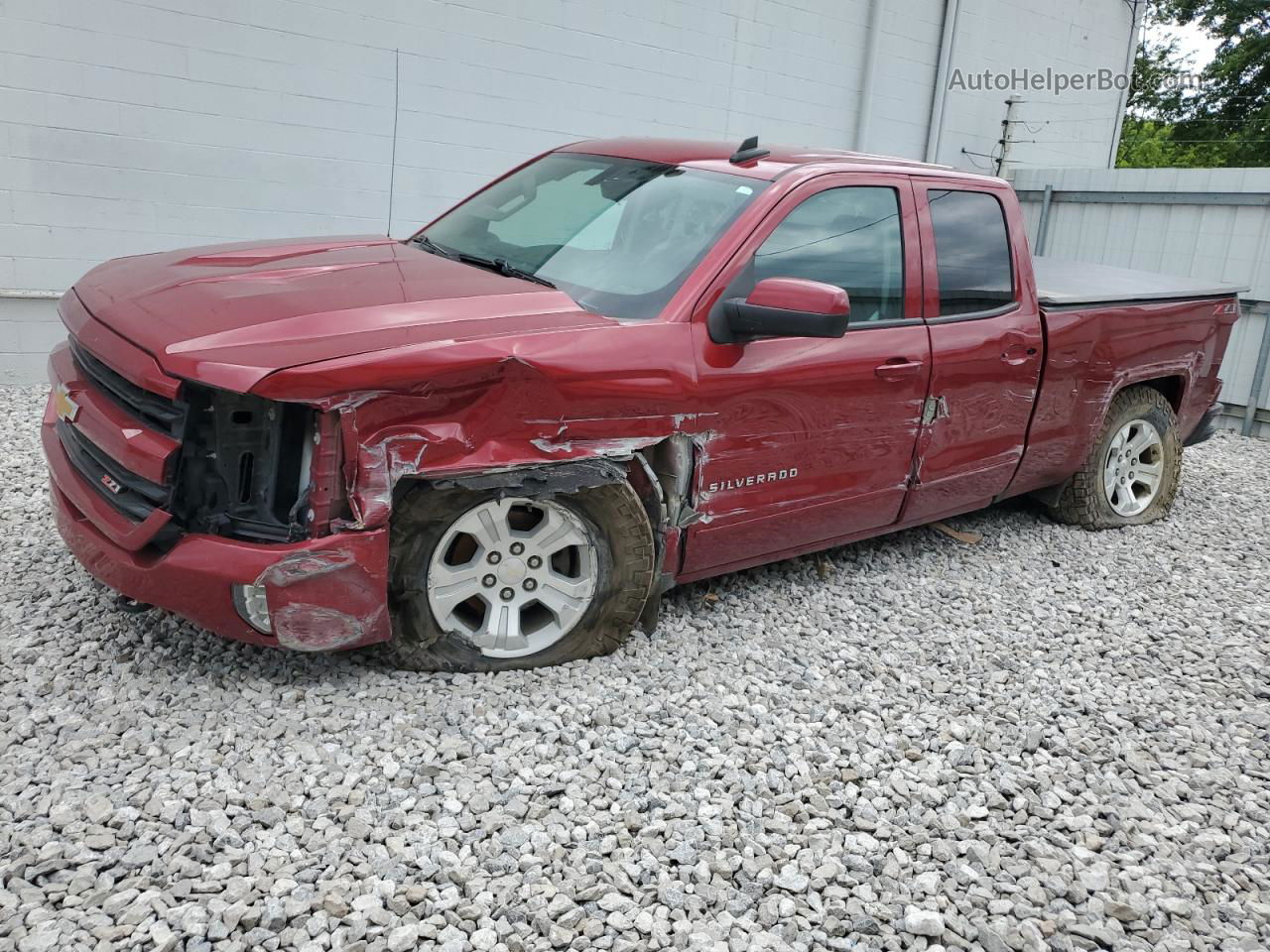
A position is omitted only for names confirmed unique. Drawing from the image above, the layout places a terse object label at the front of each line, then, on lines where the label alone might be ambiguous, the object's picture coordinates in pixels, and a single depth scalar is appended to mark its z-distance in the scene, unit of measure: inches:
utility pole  481.4
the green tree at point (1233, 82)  1072.8
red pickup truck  115.0
